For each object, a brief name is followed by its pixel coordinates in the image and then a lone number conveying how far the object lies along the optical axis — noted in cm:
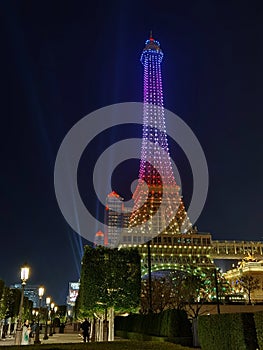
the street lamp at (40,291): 3123
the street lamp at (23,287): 1861
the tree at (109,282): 2441
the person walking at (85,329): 2881
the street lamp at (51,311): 5022
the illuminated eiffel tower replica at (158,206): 11006
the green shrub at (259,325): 1028
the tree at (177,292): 5750
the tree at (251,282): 7471
